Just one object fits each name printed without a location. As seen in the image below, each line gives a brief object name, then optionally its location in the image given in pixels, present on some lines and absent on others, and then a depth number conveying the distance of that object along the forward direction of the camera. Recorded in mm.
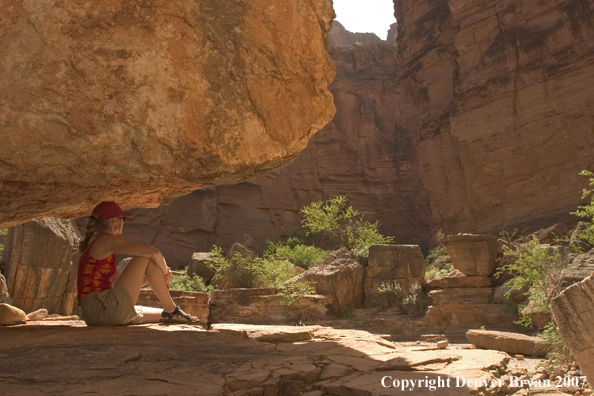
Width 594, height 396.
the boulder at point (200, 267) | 20391
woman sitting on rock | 4281
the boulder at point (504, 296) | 12164
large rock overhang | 3541
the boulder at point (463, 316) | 12328
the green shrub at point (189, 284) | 18219
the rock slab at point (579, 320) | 3934
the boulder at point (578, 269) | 6969
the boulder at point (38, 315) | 7148
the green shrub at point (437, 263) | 17842
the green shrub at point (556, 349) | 5684
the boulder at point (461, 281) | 14039
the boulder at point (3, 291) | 7398
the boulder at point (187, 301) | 12070
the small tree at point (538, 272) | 7829
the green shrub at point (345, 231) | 21381
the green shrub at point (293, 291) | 13703
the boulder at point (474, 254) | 14125
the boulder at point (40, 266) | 8391
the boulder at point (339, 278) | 14819
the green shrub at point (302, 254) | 22219
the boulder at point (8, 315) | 5405
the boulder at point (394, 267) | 15484
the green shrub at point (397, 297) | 14672
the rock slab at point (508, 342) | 7141
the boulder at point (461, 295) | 13469
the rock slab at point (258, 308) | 13445
